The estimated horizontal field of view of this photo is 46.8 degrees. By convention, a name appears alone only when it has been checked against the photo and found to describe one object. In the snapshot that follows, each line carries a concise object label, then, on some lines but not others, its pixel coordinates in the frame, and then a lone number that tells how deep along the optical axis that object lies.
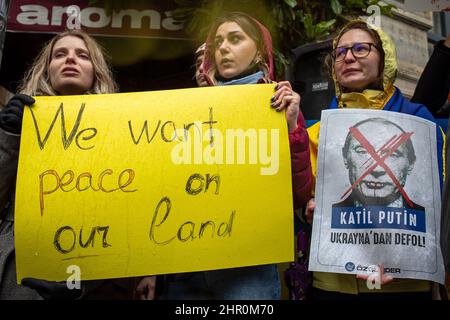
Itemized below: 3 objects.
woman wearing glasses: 1.94
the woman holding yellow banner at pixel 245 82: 1.67
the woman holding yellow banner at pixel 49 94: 1.67
